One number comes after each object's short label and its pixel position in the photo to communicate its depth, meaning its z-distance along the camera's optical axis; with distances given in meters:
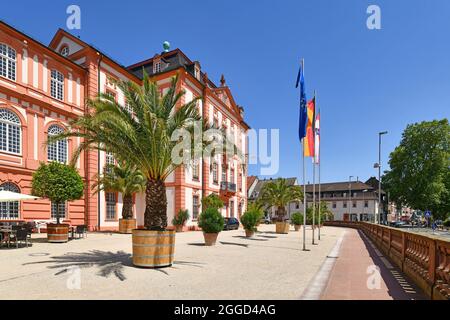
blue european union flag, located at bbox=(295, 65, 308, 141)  16.17
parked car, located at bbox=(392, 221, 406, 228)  54.85
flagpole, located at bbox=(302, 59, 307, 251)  16.38
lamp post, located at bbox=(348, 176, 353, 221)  69.72
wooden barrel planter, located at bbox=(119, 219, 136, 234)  22.97
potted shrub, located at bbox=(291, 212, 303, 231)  31.55
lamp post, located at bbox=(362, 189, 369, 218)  72.50
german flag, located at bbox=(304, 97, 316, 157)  16.98
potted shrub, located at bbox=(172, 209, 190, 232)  26.74
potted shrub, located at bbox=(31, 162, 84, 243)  15.27
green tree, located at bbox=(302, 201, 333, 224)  35.62
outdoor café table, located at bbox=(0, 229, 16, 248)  13.45
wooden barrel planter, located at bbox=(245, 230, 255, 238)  21.16
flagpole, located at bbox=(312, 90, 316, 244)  17.20
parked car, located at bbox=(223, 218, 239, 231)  30.44
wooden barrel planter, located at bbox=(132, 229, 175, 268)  8.93
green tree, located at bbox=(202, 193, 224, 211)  26.49
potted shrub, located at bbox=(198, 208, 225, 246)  15.08
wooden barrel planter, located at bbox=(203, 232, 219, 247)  15.27
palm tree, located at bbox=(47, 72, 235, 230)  9.45
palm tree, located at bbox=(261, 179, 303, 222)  29.23
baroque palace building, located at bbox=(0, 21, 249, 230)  19.67
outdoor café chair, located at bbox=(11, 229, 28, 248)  13.16
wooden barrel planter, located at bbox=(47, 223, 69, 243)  15.43
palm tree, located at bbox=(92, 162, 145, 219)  22.81
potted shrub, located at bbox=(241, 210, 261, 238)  20.25
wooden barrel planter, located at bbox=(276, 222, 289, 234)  27.14
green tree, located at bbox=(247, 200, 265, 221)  20.48
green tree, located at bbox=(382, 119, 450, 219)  45.38
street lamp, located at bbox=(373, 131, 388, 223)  32.85
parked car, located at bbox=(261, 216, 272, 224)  61.74
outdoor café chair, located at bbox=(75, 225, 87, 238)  17.63
